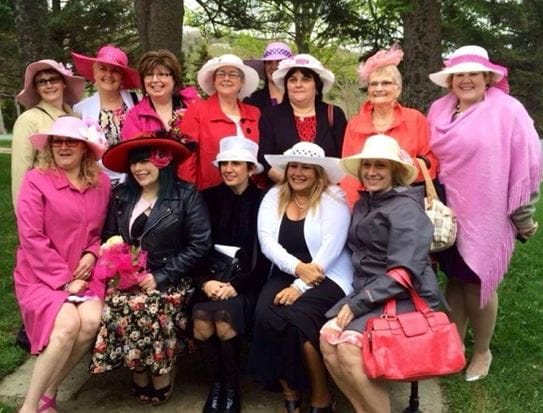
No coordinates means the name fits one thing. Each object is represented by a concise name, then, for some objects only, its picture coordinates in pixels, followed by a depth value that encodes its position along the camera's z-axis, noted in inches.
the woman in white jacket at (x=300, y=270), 143.2
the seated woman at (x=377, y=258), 133.0
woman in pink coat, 141.2
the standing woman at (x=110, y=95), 182.5
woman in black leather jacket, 147.4
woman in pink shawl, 150.6
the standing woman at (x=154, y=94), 177.0
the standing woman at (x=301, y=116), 174.4
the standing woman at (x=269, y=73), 200.7
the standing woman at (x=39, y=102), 166.7
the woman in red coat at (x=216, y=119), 180.4
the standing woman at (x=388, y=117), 160.1
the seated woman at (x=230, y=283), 151.0
